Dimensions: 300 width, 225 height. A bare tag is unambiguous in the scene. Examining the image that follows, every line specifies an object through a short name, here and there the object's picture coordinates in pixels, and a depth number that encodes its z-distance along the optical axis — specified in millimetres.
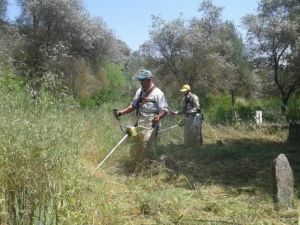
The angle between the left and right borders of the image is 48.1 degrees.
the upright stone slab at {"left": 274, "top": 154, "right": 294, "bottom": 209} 3910
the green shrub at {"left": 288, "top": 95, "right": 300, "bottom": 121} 10713
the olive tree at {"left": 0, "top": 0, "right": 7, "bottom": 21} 14929
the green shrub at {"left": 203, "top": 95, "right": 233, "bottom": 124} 12370
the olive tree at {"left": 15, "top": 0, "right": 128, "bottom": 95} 14929
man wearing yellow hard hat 7787
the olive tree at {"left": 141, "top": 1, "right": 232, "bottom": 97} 14645
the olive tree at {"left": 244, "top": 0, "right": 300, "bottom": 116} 13037
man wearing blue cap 5274
